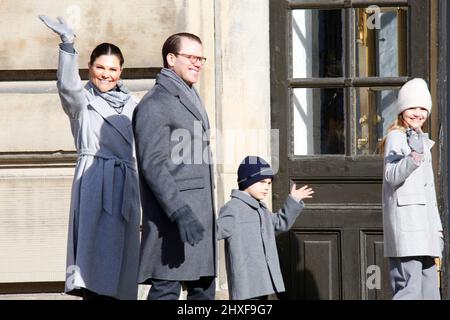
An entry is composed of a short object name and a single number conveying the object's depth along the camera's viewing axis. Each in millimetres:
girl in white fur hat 17125
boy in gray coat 17844
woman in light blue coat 16500
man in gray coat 15141
